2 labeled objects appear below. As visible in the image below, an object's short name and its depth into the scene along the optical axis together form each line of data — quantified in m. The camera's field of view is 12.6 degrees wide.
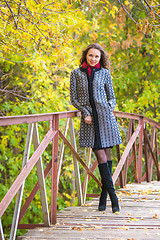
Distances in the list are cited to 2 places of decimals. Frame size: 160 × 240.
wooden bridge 4.95
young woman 6.74
